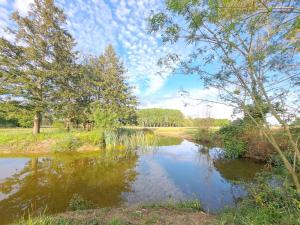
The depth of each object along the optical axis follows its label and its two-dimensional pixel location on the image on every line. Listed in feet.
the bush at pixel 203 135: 63.81
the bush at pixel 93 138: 48.83
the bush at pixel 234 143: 40.10
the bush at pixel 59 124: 62.54
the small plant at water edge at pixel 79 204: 16.12
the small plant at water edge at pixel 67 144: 44.65
